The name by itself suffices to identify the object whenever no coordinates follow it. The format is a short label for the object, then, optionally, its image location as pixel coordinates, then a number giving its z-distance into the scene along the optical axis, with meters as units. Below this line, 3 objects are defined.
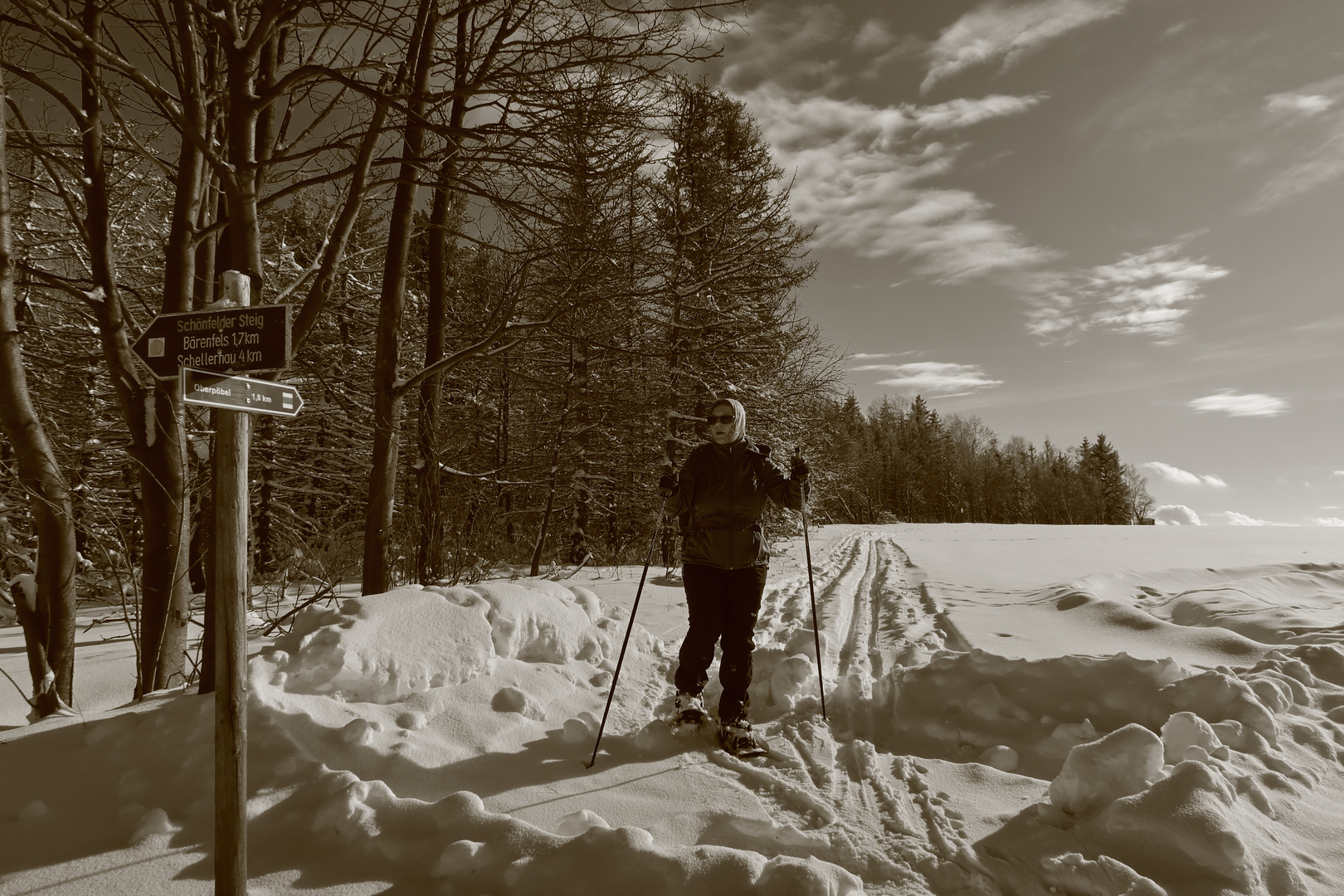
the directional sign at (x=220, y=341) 2.19
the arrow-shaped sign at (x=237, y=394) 2.07
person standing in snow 3.96
